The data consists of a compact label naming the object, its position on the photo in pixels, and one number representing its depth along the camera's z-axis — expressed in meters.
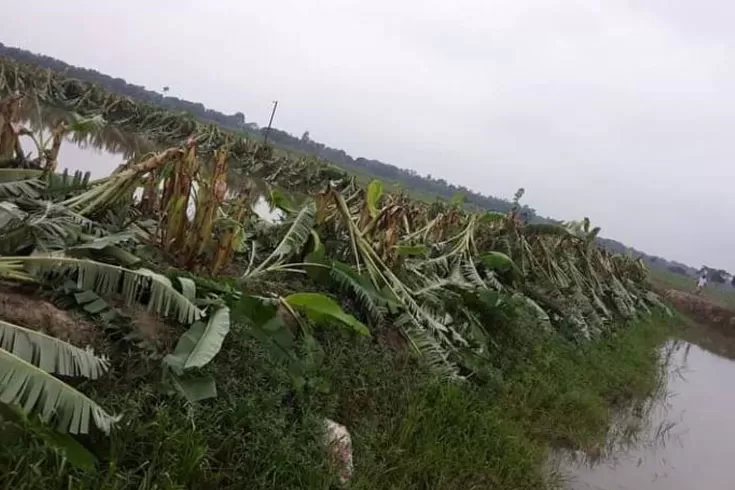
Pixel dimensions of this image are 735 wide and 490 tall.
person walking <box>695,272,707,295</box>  28.91
